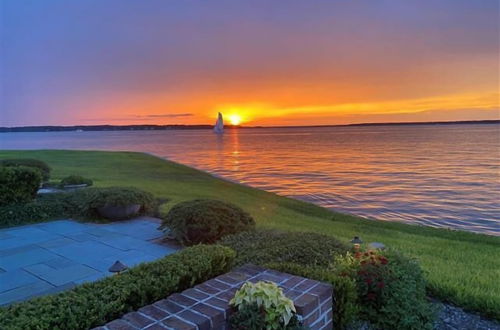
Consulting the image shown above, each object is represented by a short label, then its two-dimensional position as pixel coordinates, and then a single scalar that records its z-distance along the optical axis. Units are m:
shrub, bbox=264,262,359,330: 2.74
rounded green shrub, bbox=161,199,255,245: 5.46
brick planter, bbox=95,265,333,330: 2.03
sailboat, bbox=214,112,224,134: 115.94
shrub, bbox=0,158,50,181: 10.72
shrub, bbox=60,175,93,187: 10.43
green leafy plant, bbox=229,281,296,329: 2.10
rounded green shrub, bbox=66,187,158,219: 6.97
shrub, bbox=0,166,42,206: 7.05
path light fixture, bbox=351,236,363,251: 4.30
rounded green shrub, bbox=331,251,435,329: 2.84
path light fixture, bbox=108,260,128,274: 2.96
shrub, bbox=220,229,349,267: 3.80
